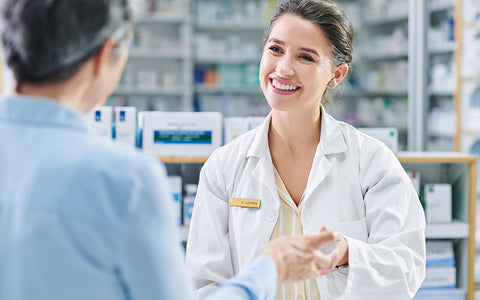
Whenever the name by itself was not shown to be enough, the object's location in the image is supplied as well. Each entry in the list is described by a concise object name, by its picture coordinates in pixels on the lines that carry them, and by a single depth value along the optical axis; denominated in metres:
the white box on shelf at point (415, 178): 2.97
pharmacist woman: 1.63
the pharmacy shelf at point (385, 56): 6.69
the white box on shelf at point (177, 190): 2.86
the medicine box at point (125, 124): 2.75
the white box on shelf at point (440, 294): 2.92
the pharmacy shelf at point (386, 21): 6.68
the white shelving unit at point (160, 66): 7.19
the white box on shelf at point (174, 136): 2.82
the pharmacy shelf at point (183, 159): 2.76
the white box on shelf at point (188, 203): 2.88
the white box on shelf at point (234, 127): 2.85
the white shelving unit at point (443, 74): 5.18
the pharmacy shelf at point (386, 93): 6.75
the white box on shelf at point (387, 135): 2.93
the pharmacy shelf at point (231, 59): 7.23
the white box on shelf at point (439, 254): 2.93
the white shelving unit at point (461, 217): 2.87
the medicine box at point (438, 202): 2.92
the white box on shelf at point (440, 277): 2.92
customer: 0.72
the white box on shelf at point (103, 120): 2.76
